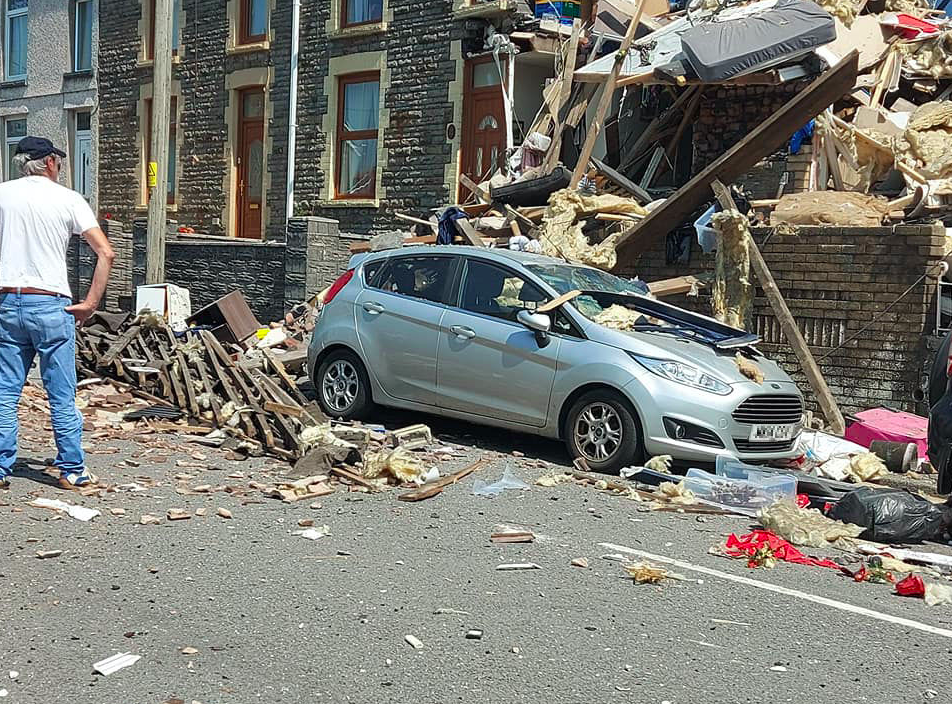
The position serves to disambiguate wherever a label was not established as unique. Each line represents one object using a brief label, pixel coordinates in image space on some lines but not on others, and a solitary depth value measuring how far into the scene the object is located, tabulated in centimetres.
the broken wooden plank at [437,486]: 769
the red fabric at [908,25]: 1527
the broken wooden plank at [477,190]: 1616
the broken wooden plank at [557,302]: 938
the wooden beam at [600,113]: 1460
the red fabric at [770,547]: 654
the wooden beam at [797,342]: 1121
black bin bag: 708
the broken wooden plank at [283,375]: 1079
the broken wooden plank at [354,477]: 791
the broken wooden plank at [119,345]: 1206
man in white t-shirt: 699
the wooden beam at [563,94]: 1630
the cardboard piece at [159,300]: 1620
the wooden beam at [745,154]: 1223
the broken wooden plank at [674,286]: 1267
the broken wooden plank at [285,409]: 928
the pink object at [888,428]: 1038
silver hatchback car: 877
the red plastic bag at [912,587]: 586
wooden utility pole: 1667
